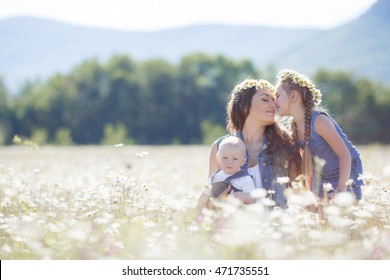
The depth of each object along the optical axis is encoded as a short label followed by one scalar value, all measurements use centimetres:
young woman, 1287
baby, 1215
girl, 1296
